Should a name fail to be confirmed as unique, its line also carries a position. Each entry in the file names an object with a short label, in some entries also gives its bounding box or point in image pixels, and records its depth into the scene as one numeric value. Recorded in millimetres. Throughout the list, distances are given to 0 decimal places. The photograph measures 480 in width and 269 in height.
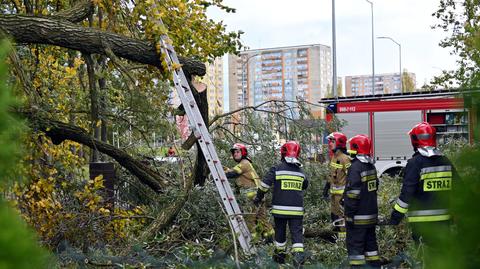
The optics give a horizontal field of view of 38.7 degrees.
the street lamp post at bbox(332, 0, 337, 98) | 23875
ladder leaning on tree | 6852
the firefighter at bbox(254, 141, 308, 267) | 7762
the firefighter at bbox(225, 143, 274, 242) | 7152
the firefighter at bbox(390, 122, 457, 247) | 6074
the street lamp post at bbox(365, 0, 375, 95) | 33594
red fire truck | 17438
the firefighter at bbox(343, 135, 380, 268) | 6973
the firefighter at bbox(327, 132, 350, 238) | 9633
